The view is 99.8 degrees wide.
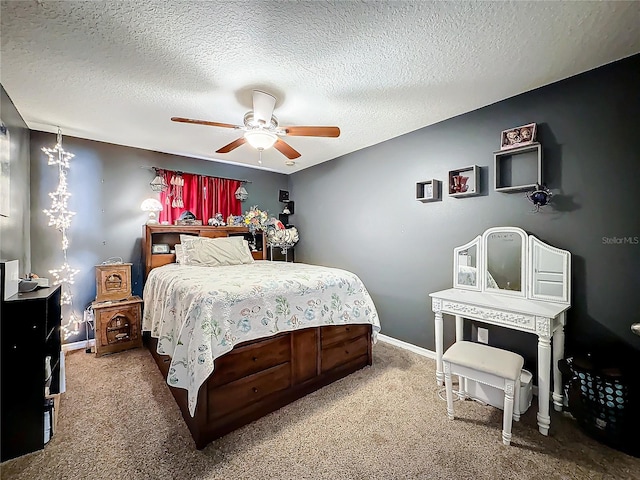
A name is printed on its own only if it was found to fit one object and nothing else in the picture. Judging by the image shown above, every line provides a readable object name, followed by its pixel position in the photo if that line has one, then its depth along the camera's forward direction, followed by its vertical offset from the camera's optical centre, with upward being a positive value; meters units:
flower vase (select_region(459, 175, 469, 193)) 2.65 +0.54
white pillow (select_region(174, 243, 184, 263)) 3.34 -0.15
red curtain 3.79 +0.66
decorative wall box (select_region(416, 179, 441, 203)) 2.85 +0.54
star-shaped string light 3.03 +0.25
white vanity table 1.78 -0.44
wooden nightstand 2.95 -0.95
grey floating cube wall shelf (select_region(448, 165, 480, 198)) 2.52 +0.57
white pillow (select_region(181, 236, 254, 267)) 3.21 -0.14
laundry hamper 1.61 -1.01
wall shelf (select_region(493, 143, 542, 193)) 2.19 +0.61
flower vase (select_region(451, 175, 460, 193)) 2.69 +0.56
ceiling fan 2.19 +0.93
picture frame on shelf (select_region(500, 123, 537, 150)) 2.18 +0.87
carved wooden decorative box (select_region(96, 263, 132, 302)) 3.07 -0.47
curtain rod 3.65 +1.00
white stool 1.68 -0.84
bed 1.69 -0.71
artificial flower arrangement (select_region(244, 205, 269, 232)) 4.21 +0.34
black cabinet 1.59 -0.80
